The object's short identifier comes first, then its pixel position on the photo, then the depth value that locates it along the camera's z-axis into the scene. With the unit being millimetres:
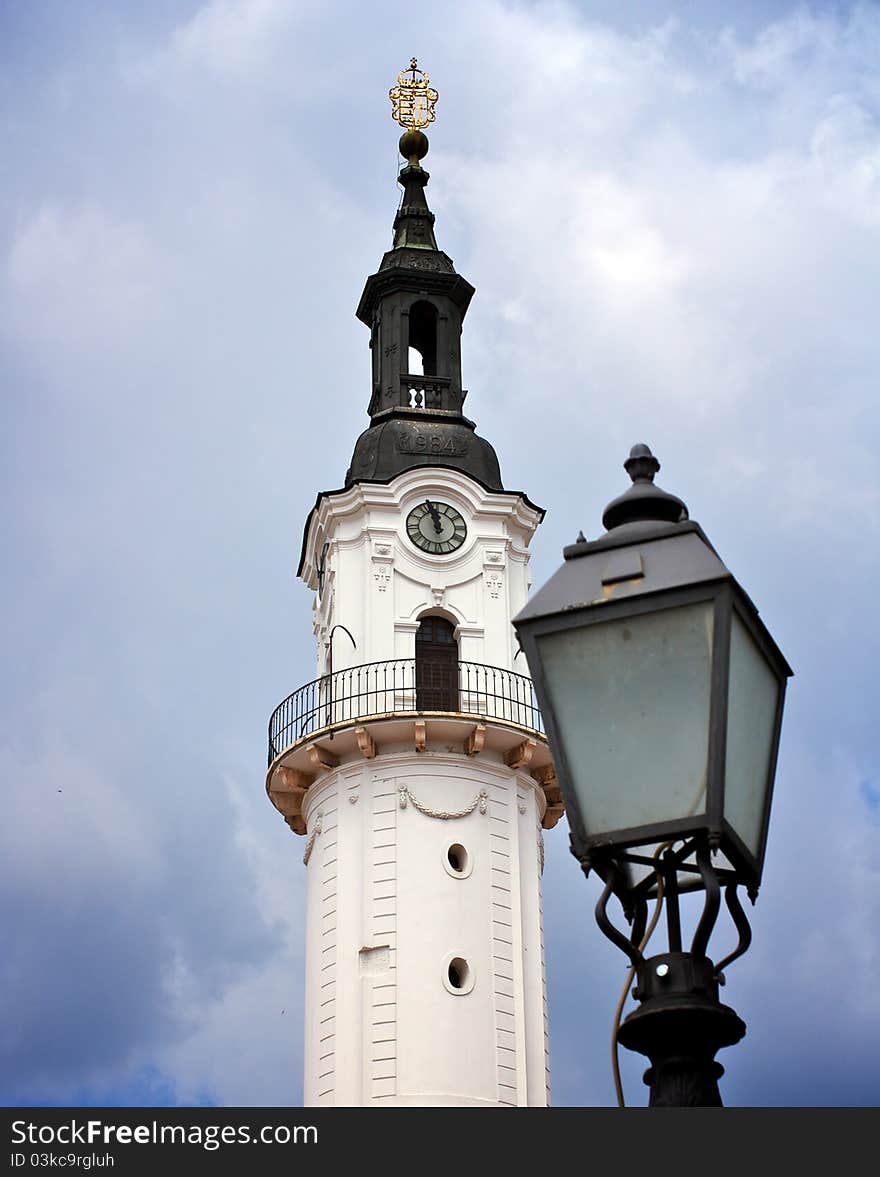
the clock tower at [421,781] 36906
